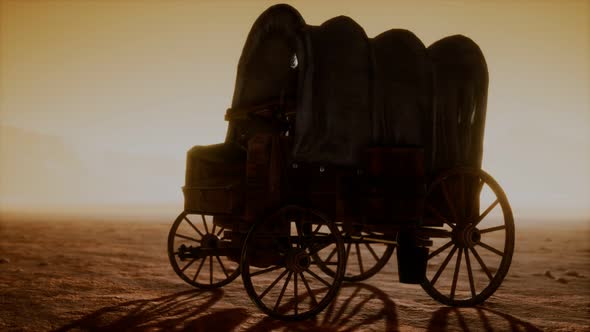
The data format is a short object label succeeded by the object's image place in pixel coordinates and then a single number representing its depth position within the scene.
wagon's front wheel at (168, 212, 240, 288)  5.36
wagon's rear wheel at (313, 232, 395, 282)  6.10
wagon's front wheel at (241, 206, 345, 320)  4.38
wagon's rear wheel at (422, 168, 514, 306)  5.14
